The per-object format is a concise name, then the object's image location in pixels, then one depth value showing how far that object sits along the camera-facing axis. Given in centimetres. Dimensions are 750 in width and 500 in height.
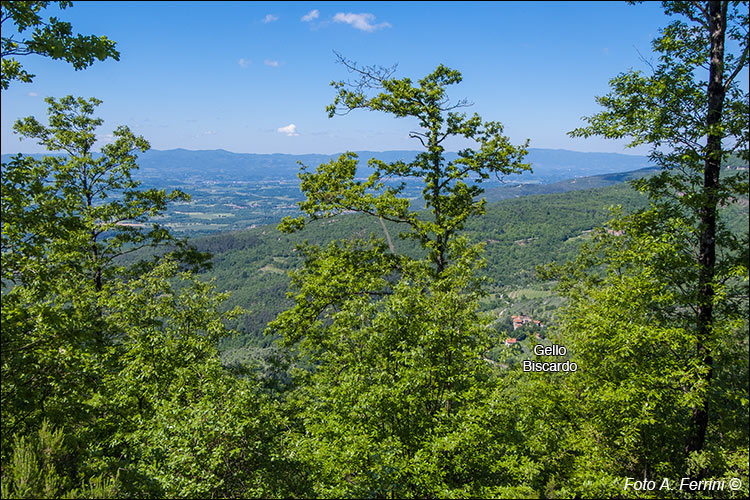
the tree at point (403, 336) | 917
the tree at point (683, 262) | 967
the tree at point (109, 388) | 676
